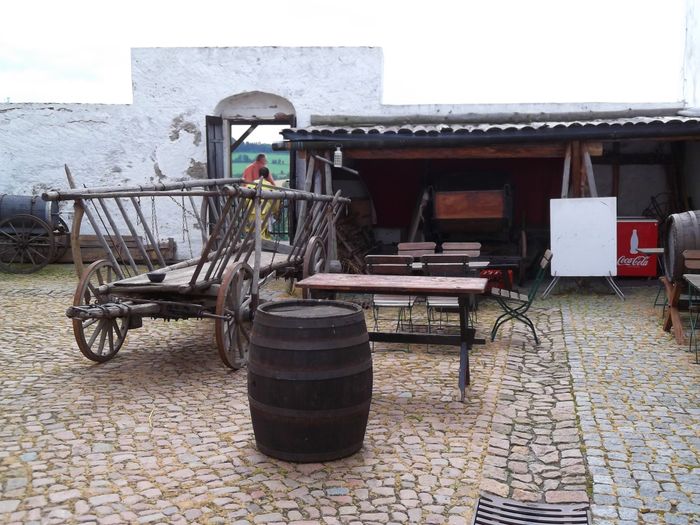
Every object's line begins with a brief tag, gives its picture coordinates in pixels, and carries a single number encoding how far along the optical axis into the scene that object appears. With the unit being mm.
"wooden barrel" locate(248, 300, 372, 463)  4195
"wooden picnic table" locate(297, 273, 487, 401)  5684
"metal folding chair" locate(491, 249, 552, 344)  7363
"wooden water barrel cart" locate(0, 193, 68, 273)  13109
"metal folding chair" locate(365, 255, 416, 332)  7828
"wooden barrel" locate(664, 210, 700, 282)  7820
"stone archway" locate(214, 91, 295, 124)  13836
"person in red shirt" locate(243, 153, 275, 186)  13234
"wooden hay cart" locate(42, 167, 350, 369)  6039
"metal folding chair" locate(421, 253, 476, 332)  7527
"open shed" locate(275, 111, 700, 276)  10719
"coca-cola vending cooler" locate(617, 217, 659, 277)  11445
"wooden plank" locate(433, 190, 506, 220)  11586
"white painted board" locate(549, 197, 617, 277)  10648
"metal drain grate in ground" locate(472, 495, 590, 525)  3678
